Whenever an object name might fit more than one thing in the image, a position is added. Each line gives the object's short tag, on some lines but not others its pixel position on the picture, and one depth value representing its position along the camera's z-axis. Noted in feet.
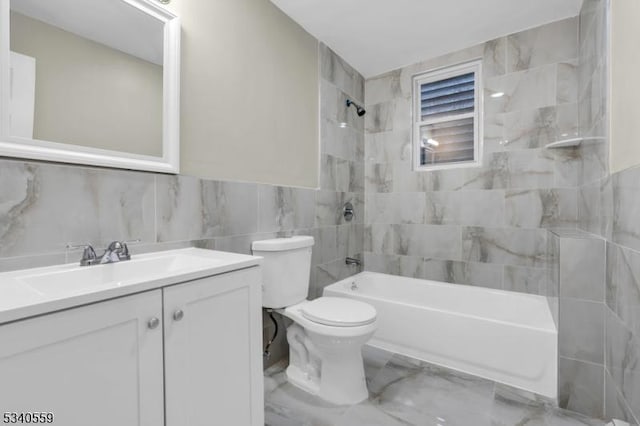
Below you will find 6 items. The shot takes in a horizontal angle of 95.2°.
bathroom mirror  3.29
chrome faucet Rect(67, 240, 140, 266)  3.59
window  8.64
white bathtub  5.71
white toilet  5.31
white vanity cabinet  2.14
